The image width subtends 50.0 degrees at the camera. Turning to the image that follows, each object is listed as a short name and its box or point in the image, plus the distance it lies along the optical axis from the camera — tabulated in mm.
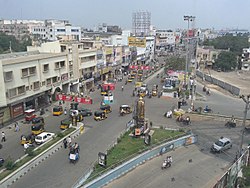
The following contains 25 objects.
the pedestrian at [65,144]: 26484
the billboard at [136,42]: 71500
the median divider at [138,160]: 20109
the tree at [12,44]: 102375
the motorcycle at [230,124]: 34369
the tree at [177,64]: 74475
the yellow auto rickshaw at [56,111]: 37284
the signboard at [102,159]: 21362
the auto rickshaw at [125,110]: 37312
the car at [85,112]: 36625
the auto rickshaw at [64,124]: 30922
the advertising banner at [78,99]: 37219
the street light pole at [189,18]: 43722
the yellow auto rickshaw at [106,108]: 37594
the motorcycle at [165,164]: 23234
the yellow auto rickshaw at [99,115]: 34906
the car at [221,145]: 26503
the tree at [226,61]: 87938
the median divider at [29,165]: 19897
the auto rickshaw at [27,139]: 26938
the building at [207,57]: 95125
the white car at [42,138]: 26812
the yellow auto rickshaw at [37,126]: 29373
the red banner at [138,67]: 72812
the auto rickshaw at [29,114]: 34781
